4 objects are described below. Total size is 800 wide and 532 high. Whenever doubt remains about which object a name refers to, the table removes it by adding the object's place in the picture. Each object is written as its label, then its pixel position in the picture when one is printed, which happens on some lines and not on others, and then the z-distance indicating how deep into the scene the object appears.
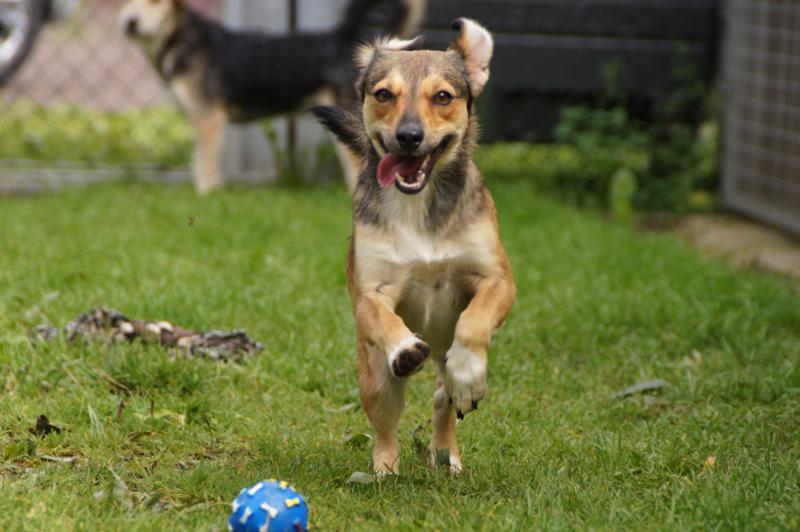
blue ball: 5.72
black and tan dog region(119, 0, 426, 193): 16.92
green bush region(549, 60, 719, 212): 17.50
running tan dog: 6.64
